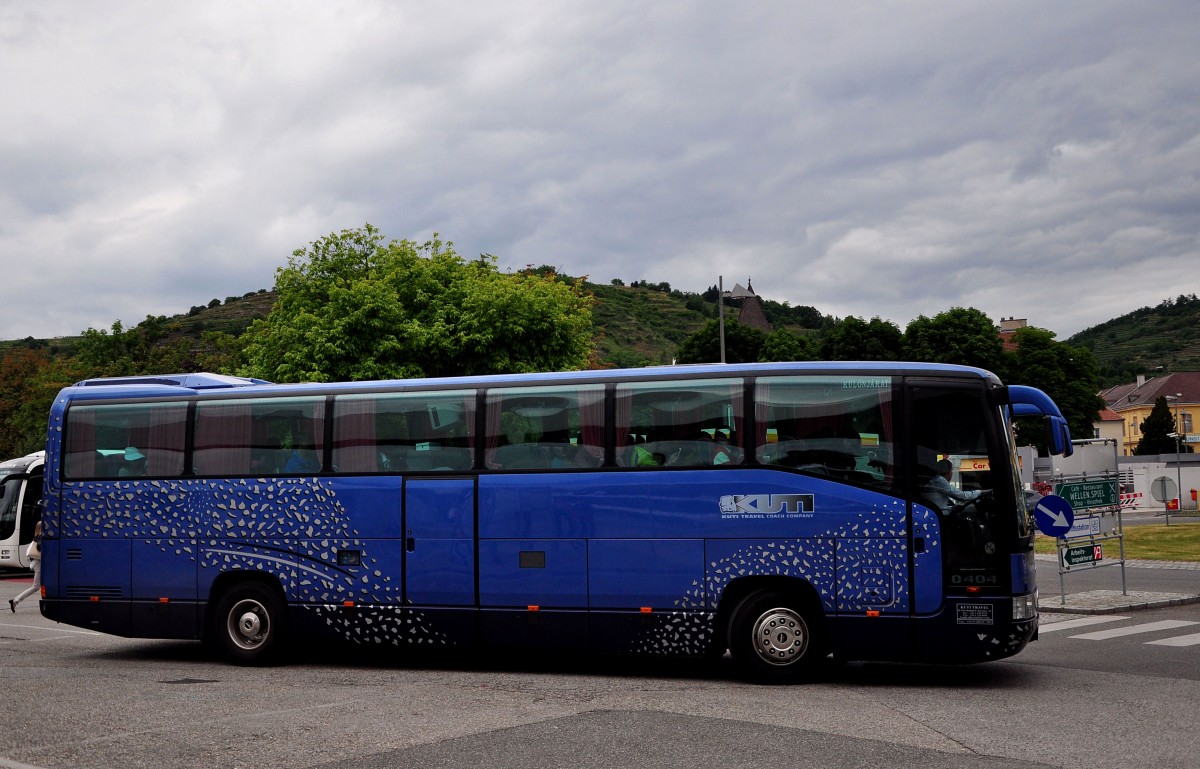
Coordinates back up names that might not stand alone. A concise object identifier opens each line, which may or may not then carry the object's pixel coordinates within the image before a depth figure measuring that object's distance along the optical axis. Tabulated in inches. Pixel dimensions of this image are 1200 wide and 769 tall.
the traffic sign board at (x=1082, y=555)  730.2
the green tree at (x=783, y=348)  3085.6
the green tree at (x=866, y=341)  2886.3
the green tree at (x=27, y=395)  2522.1
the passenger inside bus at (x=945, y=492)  429.4
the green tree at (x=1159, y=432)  3932.1
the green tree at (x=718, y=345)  3166.8
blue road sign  709.3
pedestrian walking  671.8
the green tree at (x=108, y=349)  2361.0
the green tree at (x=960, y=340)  2736.2
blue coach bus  431.8
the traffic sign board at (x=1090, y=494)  733.3
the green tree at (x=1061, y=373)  2965.1
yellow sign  434.0
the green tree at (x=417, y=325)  1635.1
